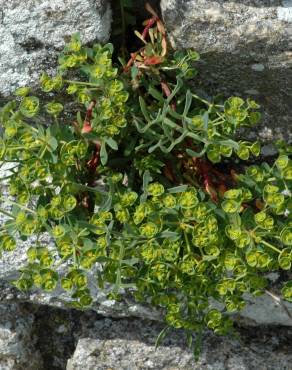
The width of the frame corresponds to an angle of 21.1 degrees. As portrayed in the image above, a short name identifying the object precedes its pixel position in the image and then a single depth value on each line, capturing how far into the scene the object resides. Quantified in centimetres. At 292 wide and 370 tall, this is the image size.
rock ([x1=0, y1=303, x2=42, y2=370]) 285
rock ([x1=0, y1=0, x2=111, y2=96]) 236
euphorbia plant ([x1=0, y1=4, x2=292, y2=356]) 219
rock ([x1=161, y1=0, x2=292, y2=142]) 229
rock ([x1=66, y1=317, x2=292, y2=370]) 275
